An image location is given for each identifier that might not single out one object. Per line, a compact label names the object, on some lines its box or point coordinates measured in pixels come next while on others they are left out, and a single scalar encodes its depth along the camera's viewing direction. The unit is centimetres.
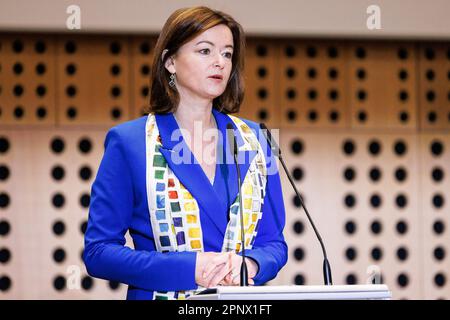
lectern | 339
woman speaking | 439
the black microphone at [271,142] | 466
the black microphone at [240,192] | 405
